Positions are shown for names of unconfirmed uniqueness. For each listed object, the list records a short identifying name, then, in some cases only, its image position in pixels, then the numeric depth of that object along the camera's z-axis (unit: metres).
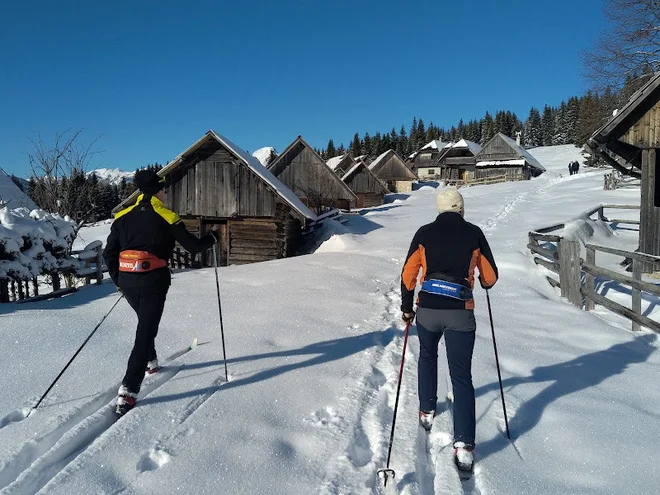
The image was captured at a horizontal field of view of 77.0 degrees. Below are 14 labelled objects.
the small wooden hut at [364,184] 42.19
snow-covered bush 8.12
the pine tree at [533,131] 111.47
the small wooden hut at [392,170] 54.34
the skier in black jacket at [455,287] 3.15
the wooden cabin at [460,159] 61.47
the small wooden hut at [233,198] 16.08
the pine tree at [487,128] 100.38
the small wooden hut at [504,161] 55.84
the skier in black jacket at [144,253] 3.77
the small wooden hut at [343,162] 51.28
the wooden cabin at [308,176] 28.78
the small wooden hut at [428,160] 72.81
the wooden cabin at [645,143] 9.28
